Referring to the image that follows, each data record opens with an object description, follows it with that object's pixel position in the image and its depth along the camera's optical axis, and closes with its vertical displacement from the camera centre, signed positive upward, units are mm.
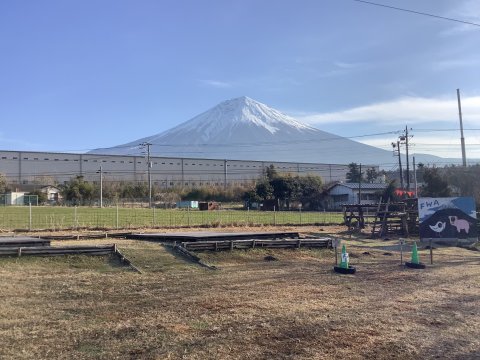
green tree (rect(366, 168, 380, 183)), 121475 +7645
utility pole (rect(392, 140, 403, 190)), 68275 +7794
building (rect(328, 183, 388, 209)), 89562 +2735
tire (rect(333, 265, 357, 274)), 14180 -1695
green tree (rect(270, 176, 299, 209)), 86450 +3700
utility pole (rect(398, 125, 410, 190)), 71656 +9574
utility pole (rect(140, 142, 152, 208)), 89312 +12116
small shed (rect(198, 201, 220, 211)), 74812 +957
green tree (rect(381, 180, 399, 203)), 70738 +2352
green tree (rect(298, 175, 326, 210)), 87375 +2970
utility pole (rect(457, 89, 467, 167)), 62719 +9637
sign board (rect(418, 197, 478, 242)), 25578 -670
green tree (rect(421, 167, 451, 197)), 53250 +2125
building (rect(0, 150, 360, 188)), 125688 +12221
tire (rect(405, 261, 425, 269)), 15641 -1794
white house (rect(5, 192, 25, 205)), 88312 +3516
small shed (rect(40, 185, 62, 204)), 102188 +5246
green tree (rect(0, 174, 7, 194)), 96562 +6513
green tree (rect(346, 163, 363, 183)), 111512 +7362
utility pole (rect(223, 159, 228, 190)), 140450 +11351
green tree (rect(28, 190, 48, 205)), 89469 +3852
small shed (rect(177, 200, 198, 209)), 86362 +1602
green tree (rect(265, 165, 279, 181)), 94738 +7214
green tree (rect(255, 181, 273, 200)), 85831 +3287
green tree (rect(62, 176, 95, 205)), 90688 +4507
